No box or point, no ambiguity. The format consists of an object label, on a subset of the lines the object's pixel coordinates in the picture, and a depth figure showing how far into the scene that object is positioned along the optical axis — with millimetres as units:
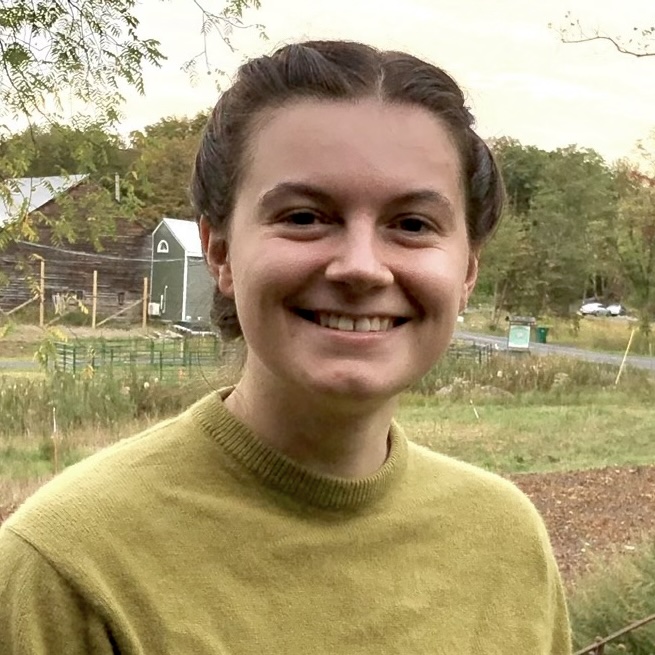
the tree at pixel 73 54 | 2217
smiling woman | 814
